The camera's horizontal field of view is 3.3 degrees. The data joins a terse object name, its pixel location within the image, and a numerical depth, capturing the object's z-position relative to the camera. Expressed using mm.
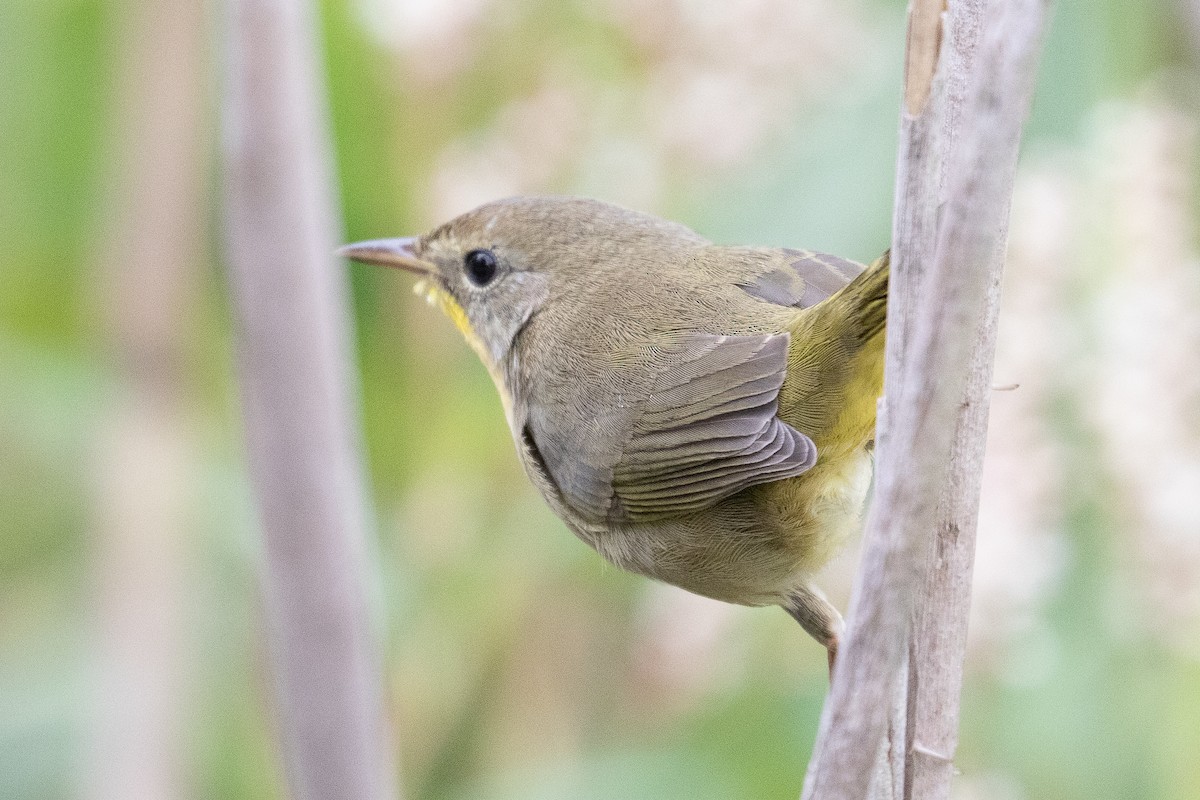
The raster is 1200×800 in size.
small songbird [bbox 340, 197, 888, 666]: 1949
